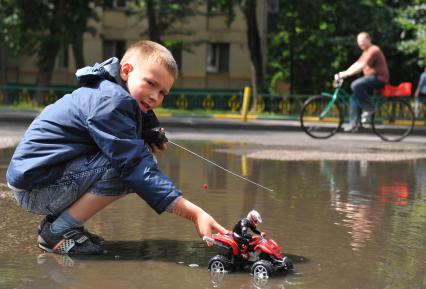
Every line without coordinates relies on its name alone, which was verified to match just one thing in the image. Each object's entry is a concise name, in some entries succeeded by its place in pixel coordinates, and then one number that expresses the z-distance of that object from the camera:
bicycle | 14.91
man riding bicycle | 14.38
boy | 4.23
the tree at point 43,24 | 29.41
